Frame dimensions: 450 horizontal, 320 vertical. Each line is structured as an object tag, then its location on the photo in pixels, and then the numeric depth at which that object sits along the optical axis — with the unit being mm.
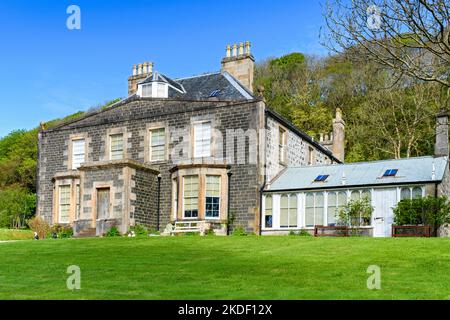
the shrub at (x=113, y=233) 26531
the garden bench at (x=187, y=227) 27203
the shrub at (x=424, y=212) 23344
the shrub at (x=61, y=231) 29750
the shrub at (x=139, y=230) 26862
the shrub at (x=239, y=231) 26966
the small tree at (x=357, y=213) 25656
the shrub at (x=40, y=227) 31016
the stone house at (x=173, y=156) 27766
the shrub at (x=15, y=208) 50969
